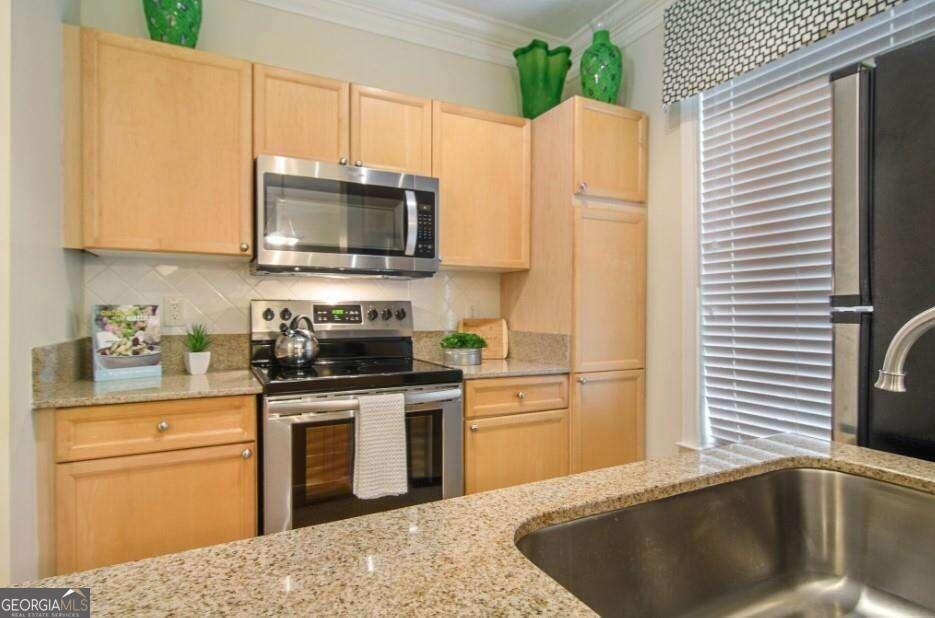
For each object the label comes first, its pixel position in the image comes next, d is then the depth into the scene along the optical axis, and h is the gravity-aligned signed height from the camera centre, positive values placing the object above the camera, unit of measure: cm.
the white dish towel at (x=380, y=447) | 194 -55
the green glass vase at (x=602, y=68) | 256 +121
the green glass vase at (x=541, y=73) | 275 +129
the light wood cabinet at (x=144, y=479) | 160 -59
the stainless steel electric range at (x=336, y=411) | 185 -41
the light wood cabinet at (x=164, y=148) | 190 +62
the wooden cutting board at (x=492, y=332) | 287 -15
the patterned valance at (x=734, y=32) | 177 +109
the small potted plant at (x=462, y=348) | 253 -21
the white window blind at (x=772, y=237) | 188 +29
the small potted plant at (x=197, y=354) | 215 -21
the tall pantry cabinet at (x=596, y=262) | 246 +22
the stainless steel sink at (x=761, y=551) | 75 -40
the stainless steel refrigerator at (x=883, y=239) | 99 +14
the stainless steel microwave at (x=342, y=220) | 211 +38
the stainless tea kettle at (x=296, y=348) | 224 -19
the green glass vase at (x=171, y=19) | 206 +117
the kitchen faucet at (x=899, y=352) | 71 -7
